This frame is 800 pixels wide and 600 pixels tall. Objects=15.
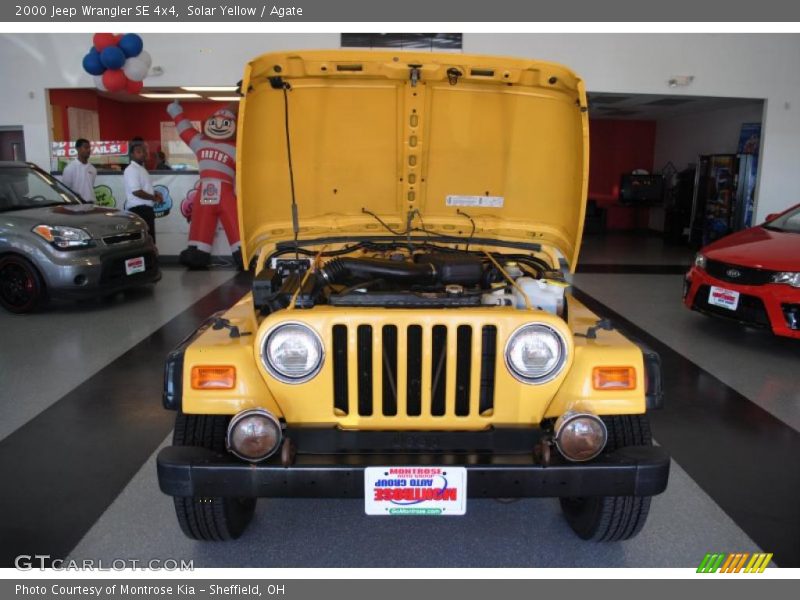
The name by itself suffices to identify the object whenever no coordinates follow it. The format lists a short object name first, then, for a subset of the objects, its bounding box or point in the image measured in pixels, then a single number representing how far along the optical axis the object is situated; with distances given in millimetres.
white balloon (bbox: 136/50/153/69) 9280
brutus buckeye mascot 9664
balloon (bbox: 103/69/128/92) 9062
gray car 6746
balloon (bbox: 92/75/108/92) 9448
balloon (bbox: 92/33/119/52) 8984
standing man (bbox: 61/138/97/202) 8969
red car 5418
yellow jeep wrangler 2281
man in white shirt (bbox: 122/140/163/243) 8898
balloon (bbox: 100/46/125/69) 8867
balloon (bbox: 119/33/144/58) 8961
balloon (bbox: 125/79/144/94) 9320
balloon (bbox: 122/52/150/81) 9094
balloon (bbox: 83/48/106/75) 8977
